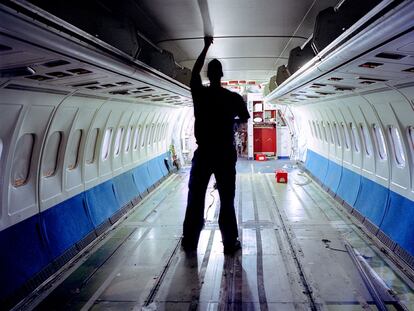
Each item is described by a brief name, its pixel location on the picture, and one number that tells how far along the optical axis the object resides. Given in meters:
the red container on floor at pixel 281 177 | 13.74
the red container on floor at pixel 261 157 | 21.28
